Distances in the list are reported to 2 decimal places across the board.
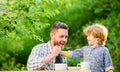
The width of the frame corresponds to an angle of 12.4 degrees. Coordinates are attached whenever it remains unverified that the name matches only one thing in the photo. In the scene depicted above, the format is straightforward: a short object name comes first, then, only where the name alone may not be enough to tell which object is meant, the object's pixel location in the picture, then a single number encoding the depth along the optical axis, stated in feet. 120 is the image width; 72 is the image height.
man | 14.70
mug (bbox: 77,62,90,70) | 14.83
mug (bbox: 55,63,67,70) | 14.40
